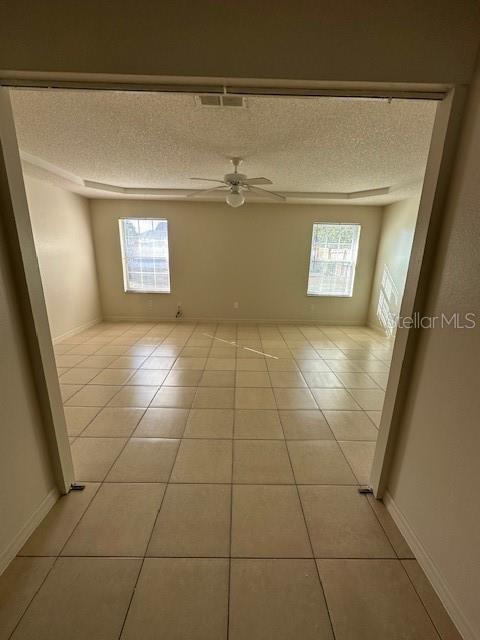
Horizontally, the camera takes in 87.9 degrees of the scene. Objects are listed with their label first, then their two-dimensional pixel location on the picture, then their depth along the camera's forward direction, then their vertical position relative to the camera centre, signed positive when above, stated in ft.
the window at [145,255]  16.69 +0.13
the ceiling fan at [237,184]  9.51 +2.88
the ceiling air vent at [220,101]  5.59 +3.51
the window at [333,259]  16.83 +0.15
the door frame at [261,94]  3.30 +1.11
